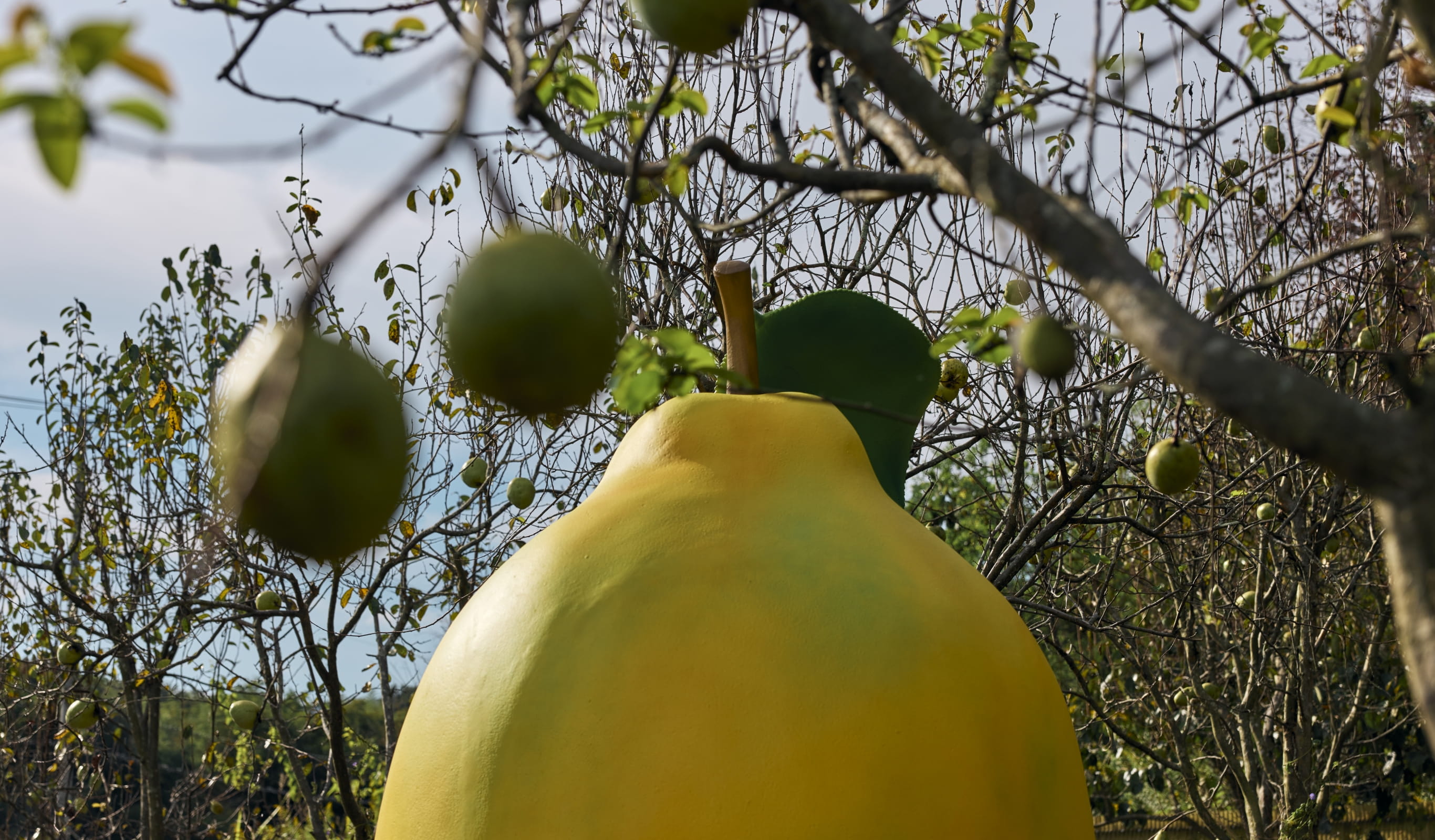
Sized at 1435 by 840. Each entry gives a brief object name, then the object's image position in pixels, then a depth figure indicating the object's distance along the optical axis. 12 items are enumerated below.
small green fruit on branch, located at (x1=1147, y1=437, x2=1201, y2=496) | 2.55
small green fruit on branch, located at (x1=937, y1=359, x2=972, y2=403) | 3.93
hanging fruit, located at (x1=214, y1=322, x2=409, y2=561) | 0.95
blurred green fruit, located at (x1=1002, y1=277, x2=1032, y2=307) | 4.29
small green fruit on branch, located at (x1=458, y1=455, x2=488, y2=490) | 4.29
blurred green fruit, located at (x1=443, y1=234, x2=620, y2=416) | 1.07
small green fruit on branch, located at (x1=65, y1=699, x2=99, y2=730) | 4.73
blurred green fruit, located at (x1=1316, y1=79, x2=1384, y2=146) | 1.61
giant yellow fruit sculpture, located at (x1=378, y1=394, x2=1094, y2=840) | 1.79
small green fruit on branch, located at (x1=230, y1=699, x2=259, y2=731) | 4.45
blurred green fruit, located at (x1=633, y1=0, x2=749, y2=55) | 1.35
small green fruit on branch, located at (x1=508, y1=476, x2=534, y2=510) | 4.34
